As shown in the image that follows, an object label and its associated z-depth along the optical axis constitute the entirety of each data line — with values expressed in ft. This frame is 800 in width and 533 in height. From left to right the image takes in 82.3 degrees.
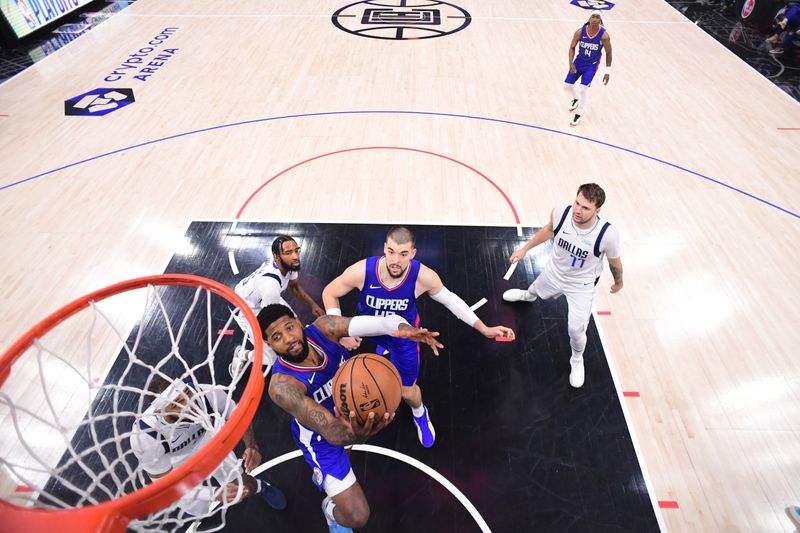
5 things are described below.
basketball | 8.64
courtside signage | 33.96
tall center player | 10.77
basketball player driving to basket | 8.49
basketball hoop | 5.35
